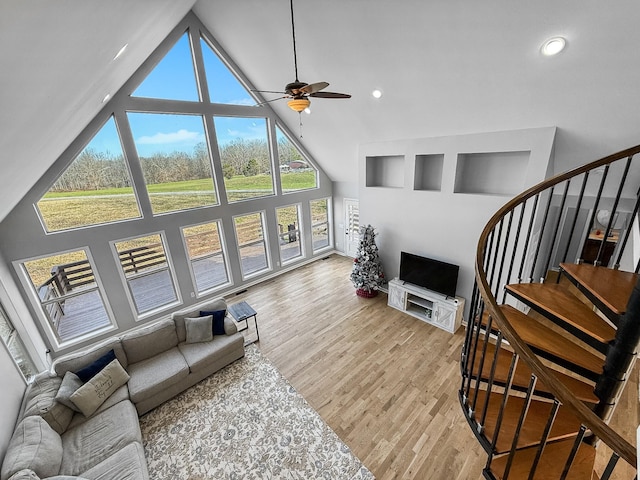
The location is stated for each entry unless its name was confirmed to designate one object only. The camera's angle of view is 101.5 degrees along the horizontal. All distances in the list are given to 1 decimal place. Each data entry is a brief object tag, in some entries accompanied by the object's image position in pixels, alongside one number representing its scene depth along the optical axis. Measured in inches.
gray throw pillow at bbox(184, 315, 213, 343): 161.2
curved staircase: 54.2
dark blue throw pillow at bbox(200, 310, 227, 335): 166.6
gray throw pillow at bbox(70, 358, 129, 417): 119.6
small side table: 180.4
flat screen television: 188.5
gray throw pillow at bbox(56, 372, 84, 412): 117.1
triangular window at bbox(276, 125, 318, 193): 267.1
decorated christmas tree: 229.5
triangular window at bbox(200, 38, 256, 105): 206.7
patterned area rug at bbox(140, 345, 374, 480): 112.0
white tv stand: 186.7
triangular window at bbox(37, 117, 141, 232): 168.2
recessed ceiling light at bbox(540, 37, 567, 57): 100.1
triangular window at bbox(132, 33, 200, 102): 187.5
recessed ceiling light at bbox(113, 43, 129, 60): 112.6
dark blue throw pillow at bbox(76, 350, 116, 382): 129.4
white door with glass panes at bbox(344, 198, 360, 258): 308.3
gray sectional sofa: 99.1
